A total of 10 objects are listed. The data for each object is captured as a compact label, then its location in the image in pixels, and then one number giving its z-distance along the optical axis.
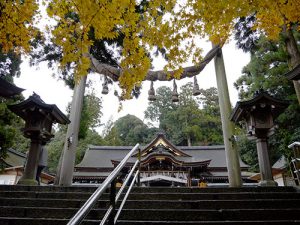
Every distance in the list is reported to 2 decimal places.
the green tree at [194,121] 42.84
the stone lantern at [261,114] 6.06
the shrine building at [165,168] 17.22
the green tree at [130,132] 45.23
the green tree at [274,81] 14.46
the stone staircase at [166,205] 3.37
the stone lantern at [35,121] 6.20
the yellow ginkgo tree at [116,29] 4.56
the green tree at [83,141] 29.94
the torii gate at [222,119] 7.40
